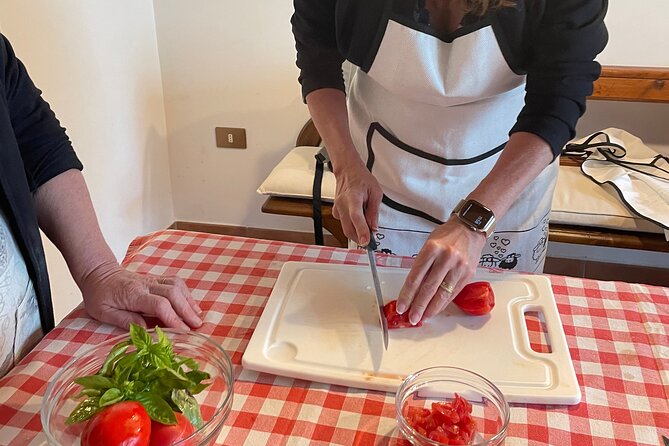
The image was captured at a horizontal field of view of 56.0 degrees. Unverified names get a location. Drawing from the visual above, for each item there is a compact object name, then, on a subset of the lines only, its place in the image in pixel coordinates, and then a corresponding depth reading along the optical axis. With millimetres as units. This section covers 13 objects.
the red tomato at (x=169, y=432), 601
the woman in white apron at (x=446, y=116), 906
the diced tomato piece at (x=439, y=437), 641
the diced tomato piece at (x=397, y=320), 850
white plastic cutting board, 770
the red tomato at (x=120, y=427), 578
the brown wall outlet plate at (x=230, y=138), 2486
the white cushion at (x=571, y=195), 1835
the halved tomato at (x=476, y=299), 871
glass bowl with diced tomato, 648
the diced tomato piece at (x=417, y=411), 684
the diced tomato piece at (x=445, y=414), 665
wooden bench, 1840
